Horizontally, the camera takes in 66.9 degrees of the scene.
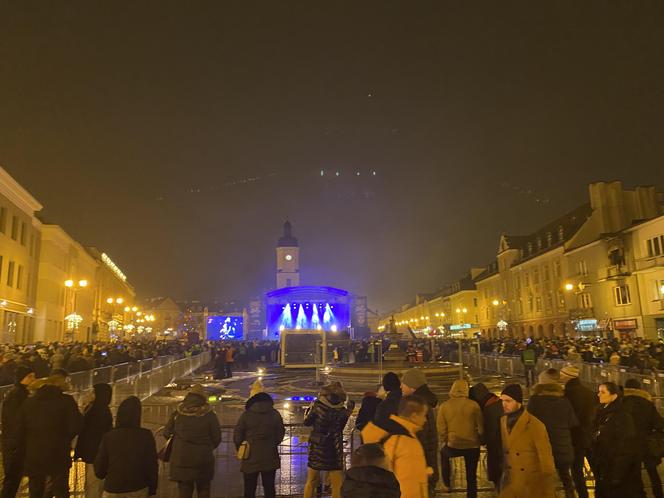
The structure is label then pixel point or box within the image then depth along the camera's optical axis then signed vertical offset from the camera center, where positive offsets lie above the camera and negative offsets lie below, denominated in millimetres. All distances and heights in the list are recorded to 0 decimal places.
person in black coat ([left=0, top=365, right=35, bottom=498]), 6230 -1061
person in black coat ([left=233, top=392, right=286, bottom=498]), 5988 -1141
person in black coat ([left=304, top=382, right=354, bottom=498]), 6258 -1192
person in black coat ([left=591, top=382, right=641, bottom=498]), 6020 -1446
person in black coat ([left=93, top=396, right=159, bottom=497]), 4910 -1074
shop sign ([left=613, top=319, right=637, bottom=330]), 39812 +580
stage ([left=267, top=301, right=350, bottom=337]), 66875 +3383
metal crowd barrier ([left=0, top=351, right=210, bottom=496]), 8398 -1146
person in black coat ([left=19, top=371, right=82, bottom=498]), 5984 -1018
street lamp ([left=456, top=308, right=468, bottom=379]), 87912 +4224
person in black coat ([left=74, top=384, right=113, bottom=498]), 6473 -984
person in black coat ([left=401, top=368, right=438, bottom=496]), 6039 -1056
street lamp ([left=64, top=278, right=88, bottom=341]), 33406 +2020
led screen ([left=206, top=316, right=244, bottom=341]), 69000 +2248
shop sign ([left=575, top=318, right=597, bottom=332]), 42616 +694
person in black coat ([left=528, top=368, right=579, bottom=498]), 6223 -1060
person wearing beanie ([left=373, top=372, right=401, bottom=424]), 5645 -701
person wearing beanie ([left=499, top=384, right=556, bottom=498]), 5098 -1266
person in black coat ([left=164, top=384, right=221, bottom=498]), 5656 -1104
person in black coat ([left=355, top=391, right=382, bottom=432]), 6672 -898
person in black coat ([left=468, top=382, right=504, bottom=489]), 6668 -1169
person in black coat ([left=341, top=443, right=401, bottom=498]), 3268 -895
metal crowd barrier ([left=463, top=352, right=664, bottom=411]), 12391 -1309
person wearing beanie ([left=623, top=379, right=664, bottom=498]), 6281 -1073
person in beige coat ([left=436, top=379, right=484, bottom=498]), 6512 -1179
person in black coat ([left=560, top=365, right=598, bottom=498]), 6997 -1130
